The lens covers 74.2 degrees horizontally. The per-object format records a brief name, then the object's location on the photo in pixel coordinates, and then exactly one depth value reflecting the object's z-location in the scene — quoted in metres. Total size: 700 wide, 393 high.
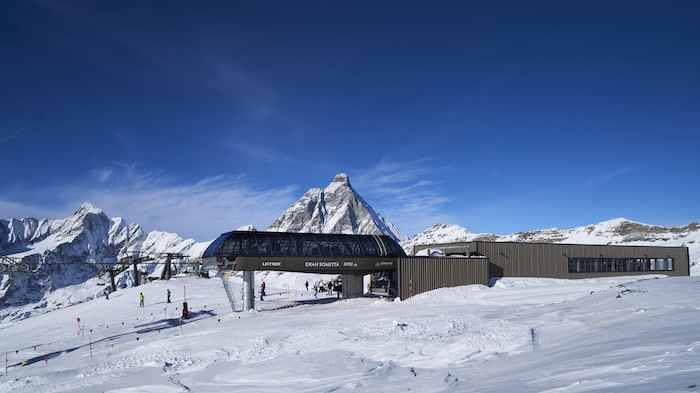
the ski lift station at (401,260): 32.34
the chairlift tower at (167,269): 58.94
